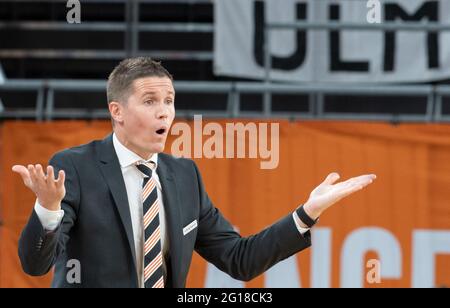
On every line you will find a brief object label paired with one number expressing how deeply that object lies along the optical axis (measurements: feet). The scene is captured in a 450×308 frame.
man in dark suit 25.22
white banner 63.62
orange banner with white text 56.13
